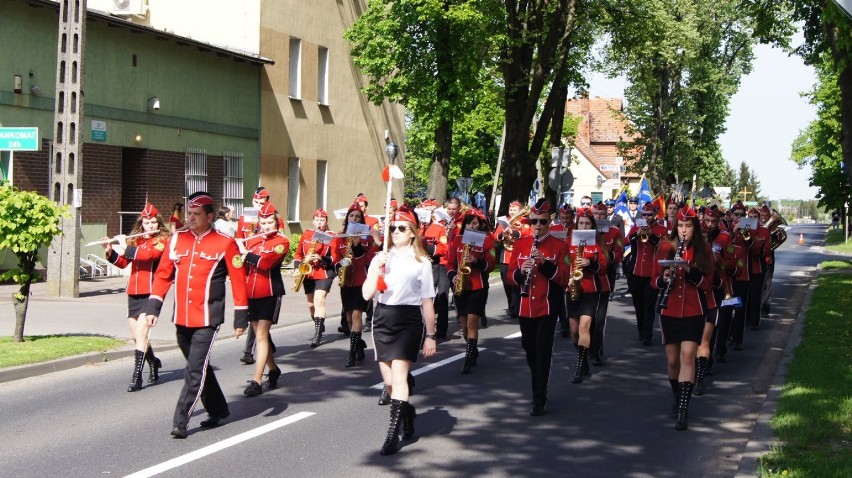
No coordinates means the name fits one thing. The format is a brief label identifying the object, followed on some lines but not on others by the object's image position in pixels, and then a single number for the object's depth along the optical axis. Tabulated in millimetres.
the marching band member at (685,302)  9305
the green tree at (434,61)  28484
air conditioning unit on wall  29438
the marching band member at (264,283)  10195
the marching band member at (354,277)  12484
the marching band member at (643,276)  14805
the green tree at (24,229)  12391
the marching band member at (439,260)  15117
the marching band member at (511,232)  13879
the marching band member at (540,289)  9680
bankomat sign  15711
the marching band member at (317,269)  12781
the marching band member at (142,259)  10742
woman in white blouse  8141
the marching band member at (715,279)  10719
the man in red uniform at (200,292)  8297
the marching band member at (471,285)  12297
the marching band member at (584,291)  11602
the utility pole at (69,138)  19188
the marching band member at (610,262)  12938
